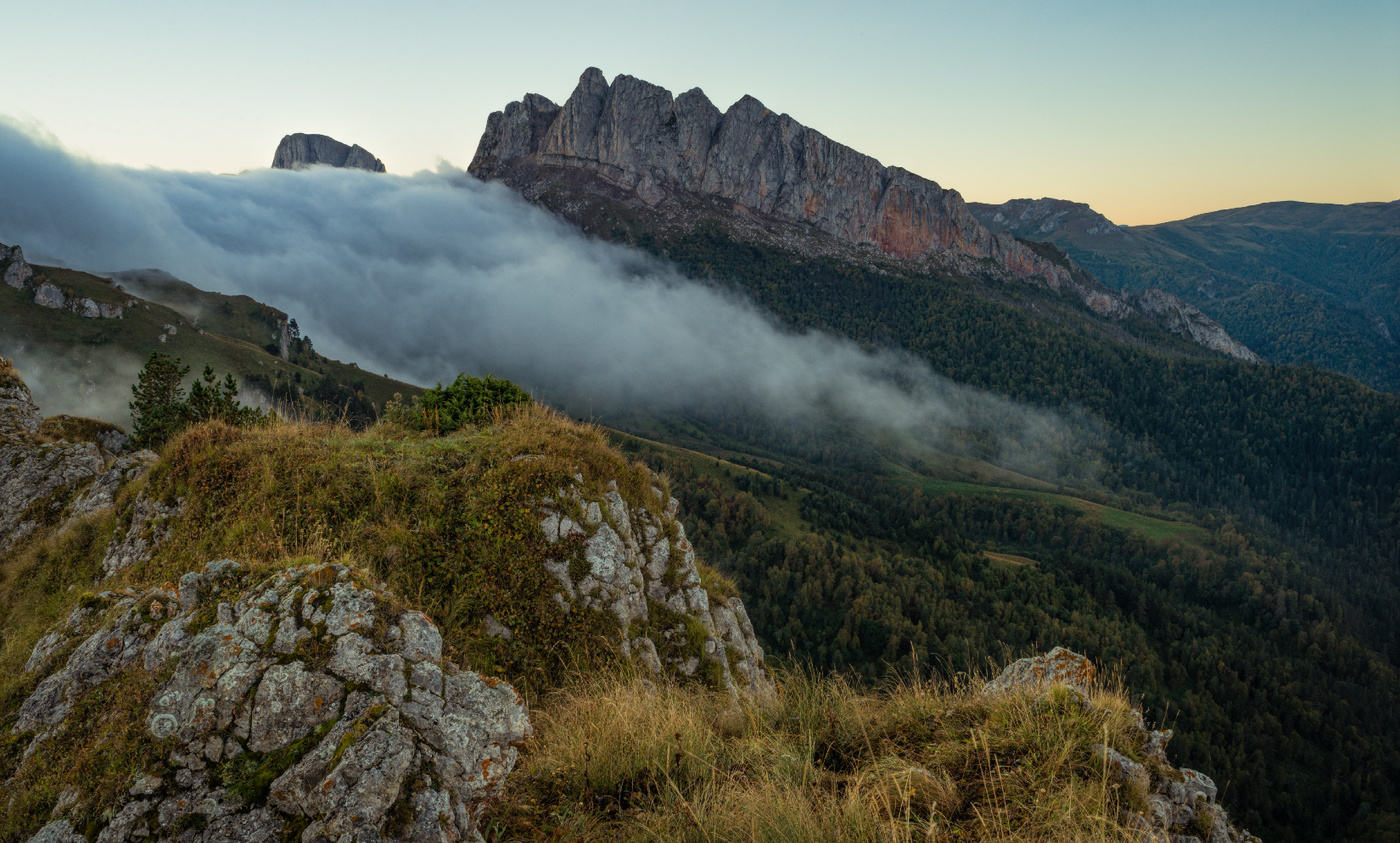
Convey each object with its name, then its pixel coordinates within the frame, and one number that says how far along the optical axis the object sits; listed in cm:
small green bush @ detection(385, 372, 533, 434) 1337
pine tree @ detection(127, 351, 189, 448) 2016
